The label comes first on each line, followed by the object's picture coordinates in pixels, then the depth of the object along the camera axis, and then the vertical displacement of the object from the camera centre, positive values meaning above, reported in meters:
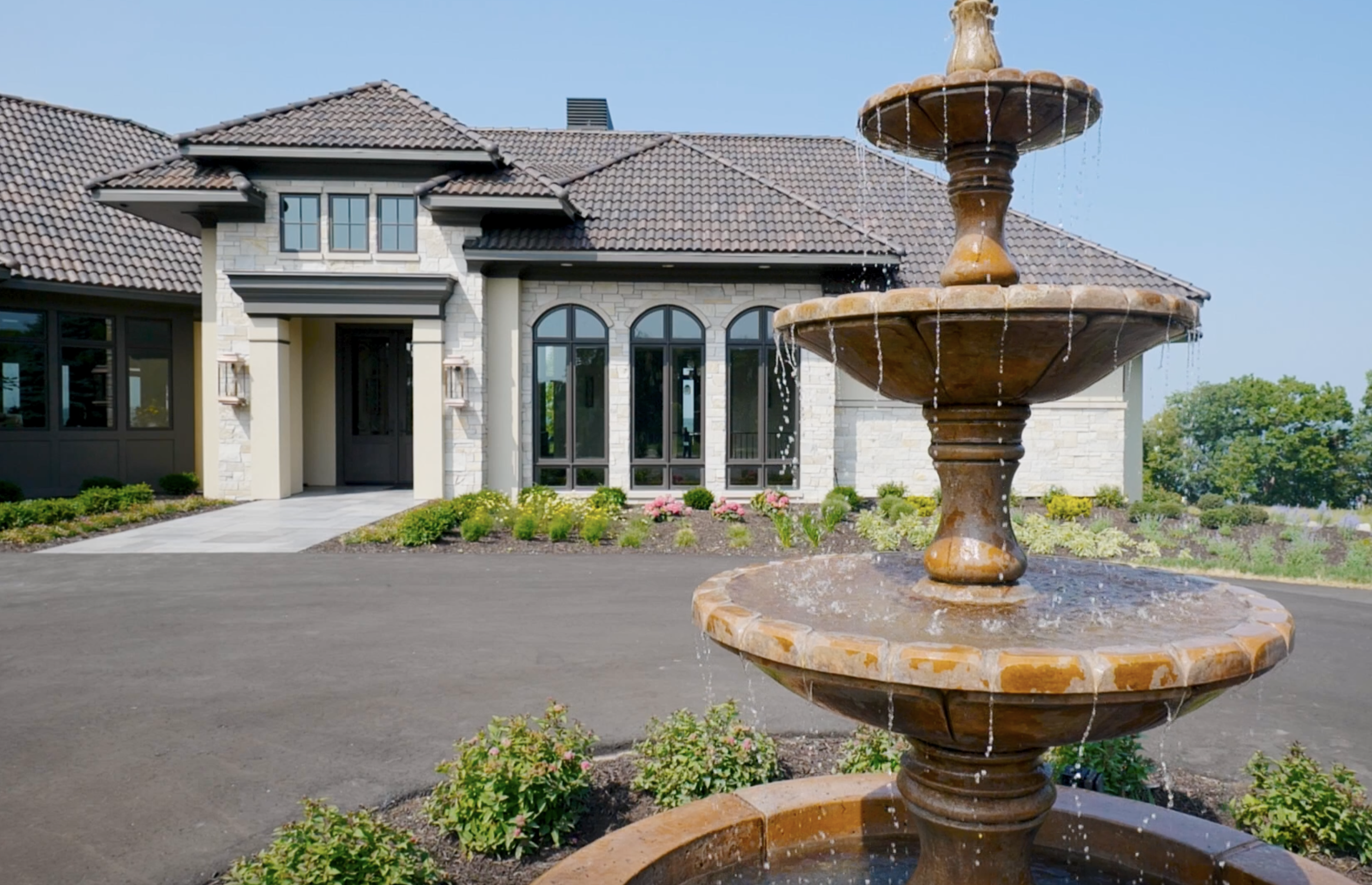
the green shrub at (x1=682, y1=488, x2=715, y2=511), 15.78 -1.37
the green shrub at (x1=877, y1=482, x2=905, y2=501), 16.81 -1.31
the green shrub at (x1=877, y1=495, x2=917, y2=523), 14.86 -1.47
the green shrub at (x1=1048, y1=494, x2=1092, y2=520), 15.82 -1.55
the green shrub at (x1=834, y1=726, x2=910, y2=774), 4.41 -1.64
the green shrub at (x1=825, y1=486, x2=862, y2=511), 15.88 -1.32
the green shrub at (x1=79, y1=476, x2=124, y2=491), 17.36 -1.16
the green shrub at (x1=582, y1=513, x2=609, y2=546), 12.63 -1.53
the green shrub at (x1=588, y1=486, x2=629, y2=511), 15.38 -1.34
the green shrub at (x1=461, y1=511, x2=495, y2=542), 12.57 -1.48
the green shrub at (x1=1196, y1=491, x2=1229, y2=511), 16.61 -1.54
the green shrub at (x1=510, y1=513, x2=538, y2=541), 12.71 -1.50
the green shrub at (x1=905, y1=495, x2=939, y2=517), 15.52 -1.48
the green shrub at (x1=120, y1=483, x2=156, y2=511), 15.03 -1.24
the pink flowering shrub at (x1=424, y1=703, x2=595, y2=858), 3.87 -1.62
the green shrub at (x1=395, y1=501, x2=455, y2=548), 12.14 -1.43
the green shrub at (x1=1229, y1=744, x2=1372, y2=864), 3.82 -1.67
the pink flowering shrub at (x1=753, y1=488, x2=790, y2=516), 14.96 -1.36
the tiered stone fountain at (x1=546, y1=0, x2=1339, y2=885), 2.44 -0.63
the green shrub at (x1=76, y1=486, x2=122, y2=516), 14.16 -1.24
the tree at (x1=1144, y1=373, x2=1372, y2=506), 42.97 -1.51
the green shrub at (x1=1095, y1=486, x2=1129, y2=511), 17.02 -1.51
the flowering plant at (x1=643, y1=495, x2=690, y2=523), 14.76 -1.45
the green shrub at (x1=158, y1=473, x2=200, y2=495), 17.83 -1.21
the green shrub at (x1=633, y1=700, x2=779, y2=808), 4.31 -1.64
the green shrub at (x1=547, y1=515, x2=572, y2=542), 12.66 -1.51
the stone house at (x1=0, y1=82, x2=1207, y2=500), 15.89 +2.07
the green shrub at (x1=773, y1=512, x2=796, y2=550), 12.26 -1.48
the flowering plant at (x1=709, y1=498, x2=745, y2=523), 14.84 -1.50
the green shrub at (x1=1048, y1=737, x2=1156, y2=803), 4.38 -1.68
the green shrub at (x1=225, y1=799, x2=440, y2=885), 3.13 -1.53
